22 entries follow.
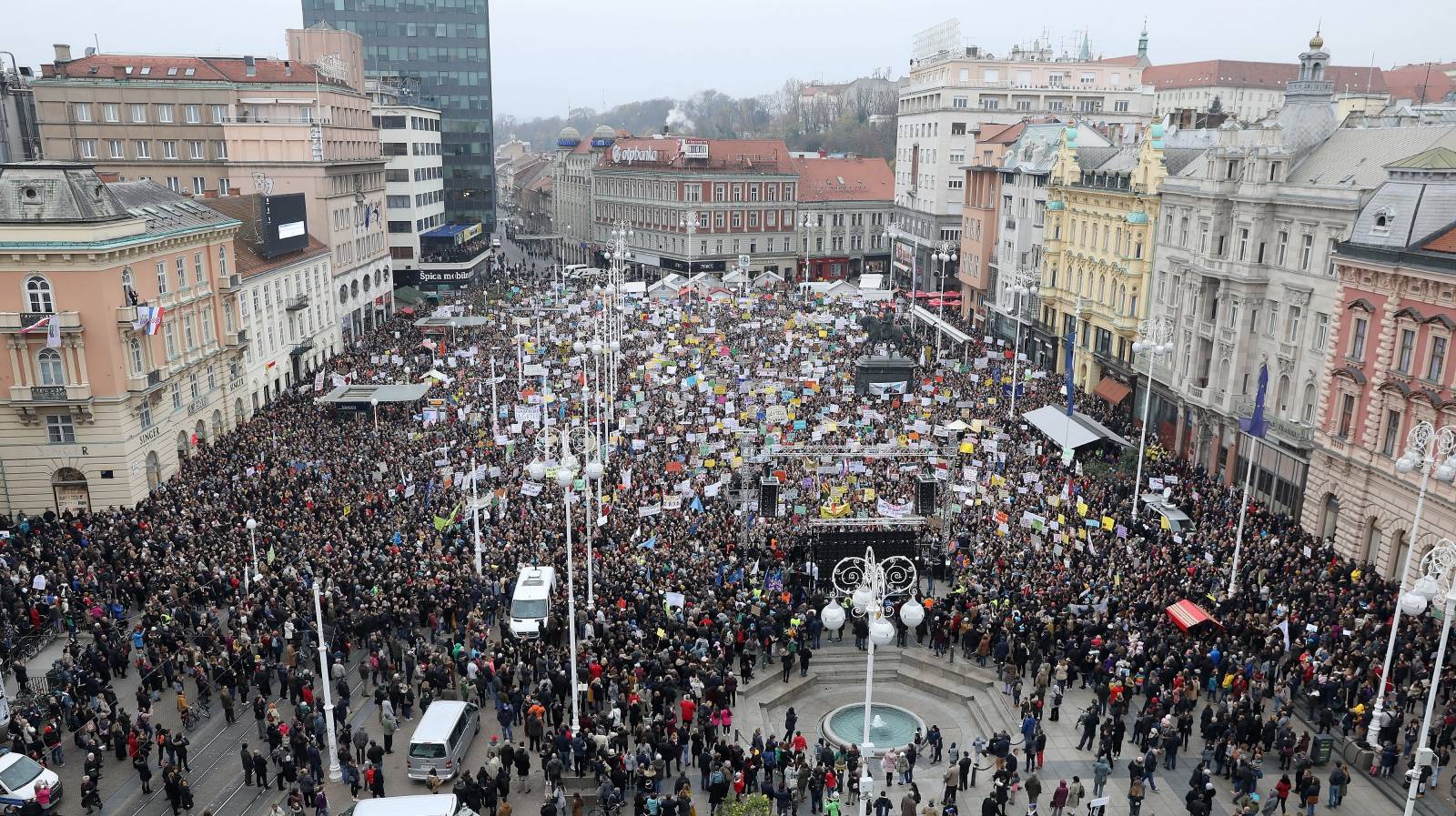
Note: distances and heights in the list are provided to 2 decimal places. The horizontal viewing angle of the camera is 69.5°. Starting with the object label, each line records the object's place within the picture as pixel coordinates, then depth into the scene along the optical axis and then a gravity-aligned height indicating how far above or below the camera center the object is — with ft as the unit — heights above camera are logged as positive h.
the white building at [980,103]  276.82 +14.71
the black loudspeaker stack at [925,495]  111.75 -34.94
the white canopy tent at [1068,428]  132.87 -34.33
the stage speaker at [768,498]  109.09 -34.49
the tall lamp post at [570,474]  70.03 -21.95
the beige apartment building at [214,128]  207.92 +4.78
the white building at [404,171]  279.49 -4.45
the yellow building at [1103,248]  155.02 -14.14
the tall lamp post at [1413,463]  68.44 -19.56
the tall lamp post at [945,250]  239.17 -22.92
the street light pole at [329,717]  65.57 -35.63
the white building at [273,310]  162.71 -25.50
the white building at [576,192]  384.68 -13.63
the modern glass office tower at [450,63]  348.38 +30.40
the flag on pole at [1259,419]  108.37 -26.66
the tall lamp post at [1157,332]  132.98 -22.51
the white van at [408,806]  59.59 -36.36
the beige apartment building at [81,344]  114.73 -21.37
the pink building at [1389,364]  93.91 -18.76
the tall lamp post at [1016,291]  201.05 -25.06
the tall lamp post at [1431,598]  59.36 -24.17
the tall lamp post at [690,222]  296.92 -18.56
